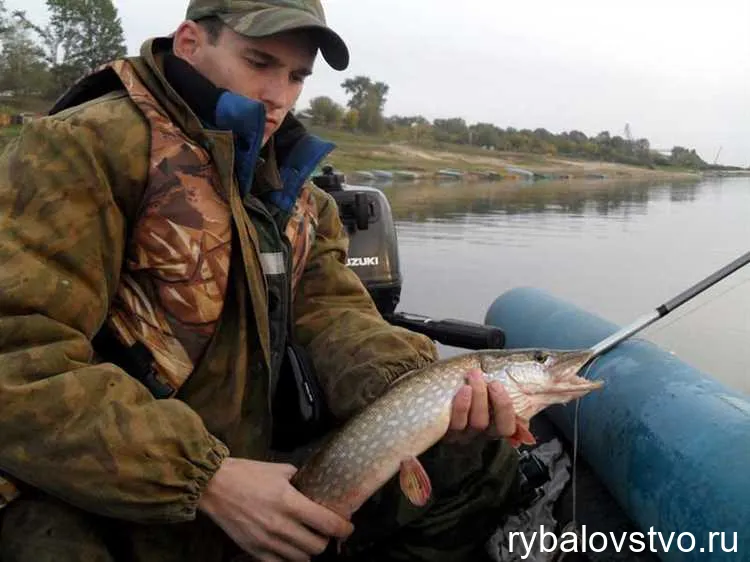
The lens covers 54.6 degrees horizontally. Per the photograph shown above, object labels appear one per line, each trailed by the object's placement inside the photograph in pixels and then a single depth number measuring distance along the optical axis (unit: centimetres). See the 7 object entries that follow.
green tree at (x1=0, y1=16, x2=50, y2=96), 5675
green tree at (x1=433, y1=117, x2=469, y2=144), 10304
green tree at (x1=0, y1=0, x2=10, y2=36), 6041
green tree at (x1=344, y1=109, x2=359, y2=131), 8712
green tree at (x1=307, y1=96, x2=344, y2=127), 8388
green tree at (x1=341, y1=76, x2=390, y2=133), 9056
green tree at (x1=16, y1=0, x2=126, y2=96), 6281
